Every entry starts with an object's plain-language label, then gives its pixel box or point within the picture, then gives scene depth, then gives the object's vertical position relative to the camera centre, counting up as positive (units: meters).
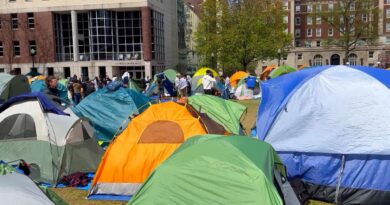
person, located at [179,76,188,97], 21.42 -1.24
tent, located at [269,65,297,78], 21.80 -0.45
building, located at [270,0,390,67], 72.56 +3.58
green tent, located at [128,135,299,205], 4.11 -1.22
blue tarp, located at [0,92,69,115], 7.71 -0.69
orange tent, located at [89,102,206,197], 6.73 -1.43
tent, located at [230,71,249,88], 26.83 -0.99
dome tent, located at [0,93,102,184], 7.72 -1.34
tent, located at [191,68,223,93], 22.02 -1.10
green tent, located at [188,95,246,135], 8.26 -1.00
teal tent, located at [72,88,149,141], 10.64 -1.17
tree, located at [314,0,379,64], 45.34 +4.81
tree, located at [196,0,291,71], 34.19 +2.69
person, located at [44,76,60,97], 11.51 -0.58
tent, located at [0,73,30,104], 15.54 -0.75
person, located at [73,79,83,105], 16.89 -1.13
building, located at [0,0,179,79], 42.00 +3.07
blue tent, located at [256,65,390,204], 6.18 -1.15
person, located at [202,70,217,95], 18.00 -0.89
